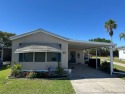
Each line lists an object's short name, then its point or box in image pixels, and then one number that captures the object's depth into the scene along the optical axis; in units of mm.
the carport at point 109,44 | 9566
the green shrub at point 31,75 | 7876
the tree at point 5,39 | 27636
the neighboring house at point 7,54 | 19159
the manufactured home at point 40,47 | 8917
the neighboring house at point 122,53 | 24164
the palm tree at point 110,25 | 27894
